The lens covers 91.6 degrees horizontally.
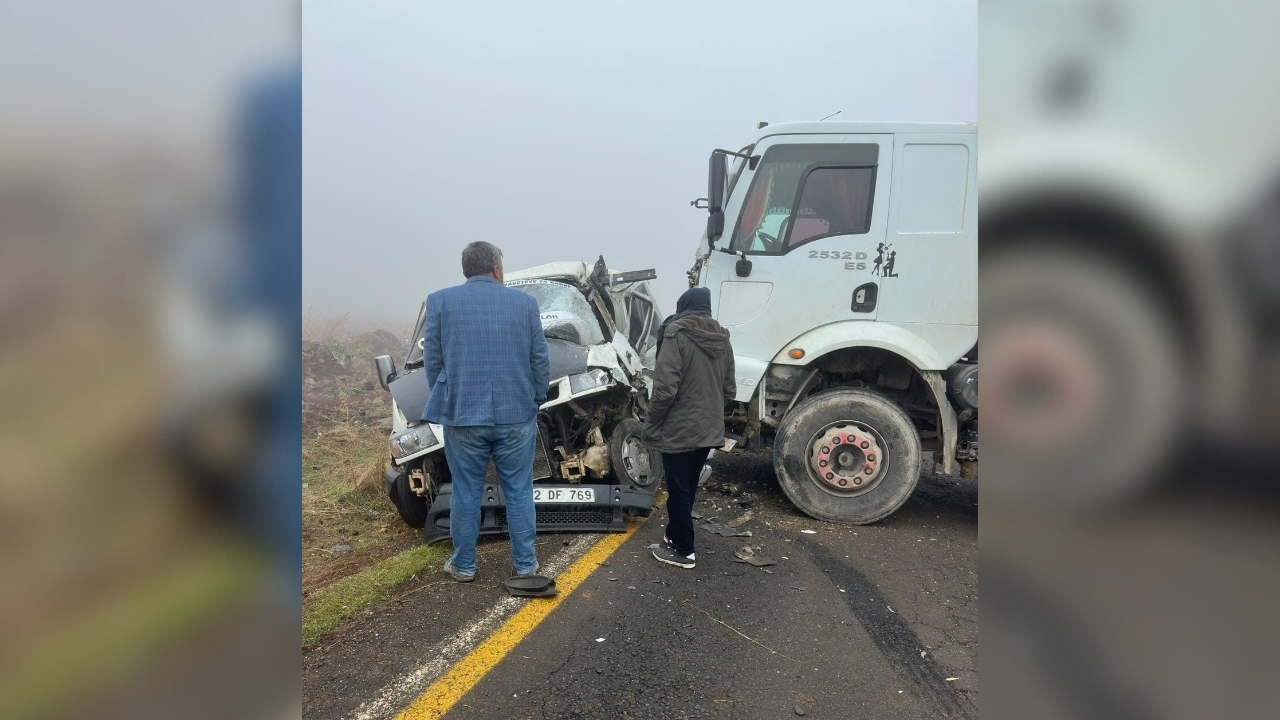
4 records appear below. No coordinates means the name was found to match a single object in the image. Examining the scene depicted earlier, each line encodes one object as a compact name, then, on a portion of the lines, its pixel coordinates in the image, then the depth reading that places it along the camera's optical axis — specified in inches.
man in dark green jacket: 151.4
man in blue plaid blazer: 134.3
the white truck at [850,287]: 183.0
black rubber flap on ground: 131.0
